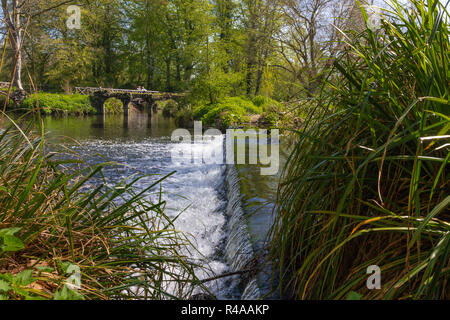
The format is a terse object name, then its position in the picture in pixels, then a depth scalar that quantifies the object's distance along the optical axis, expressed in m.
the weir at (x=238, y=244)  2.08
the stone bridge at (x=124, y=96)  26.88
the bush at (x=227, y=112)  14.08
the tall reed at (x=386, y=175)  1.09
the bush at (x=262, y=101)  17.05
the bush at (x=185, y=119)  17.63
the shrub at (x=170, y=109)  27.05
